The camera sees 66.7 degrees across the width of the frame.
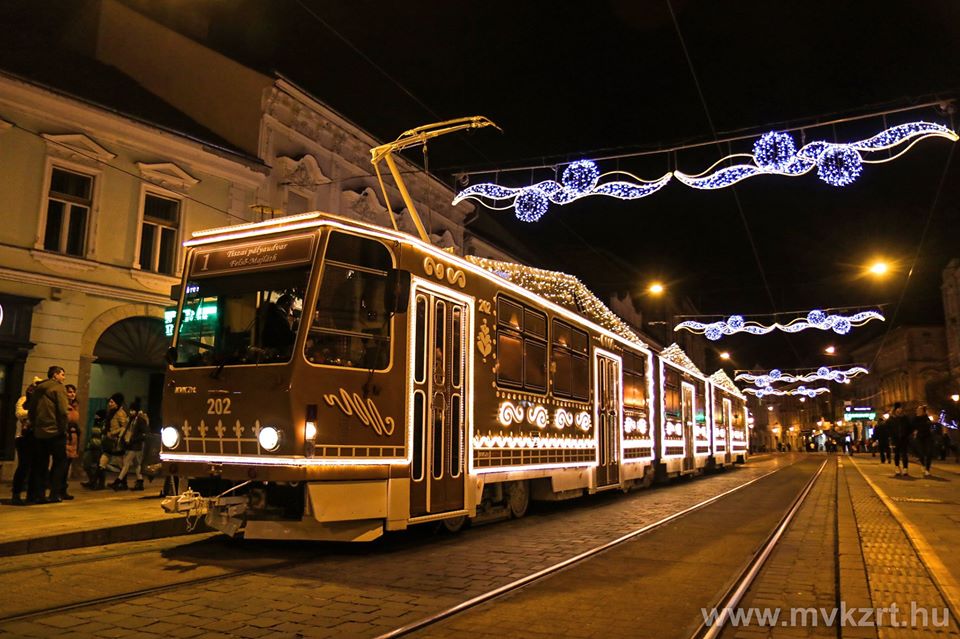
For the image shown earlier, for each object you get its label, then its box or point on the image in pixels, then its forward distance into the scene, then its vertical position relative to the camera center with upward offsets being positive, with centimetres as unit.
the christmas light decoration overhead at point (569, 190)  1277 +437
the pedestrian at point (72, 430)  1081 -2
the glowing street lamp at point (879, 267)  2078 +484
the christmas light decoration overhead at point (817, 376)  4135 +372
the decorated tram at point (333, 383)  680 +49
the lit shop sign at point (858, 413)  6512 +219
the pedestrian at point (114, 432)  1228 -5
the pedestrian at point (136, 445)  1233 -27
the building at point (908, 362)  7275 +797
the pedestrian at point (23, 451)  999 -31
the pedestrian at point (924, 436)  1645 +5
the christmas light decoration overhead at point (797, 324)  2734 +440
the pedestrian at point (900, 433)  1755 +13
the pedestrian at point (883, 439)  2605 -5
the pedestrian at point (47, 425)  980 +4
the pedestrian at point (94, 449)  1267 -36
